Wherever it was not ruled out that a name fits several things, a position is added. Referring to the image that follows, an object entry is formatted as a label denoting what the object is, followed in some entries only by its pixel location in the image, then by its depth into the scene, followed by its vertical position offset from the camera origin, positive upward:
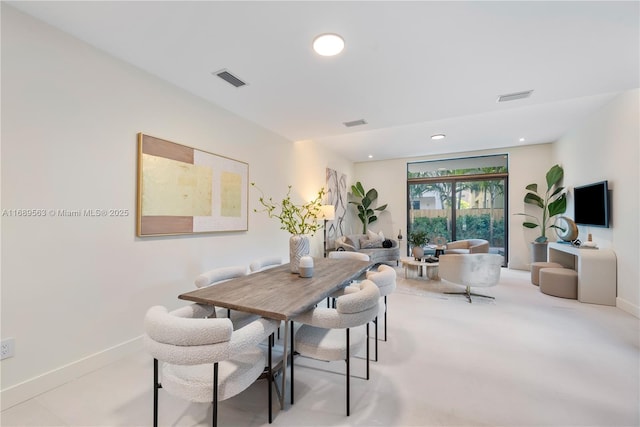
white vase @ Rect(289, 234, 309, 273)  2.32 -0.29
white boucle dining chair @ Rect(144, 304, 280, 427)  1.12 -0.60
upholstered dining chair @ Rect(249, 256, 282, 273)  2.52 -0.48
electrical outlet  1.63 -0.84
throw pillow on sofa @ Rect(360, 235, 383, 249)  5.93 -0.59
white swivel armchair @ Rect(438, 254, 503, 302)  3.65 -0.73
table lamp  4.82 +0.09
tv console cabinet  3.52 -0.78
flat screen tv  3.63 +0.22
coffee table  4.68 -0.97
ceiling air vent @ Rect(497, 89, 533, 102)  2.73 +1.30
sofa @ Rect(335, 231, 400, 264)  5.59 -0.64
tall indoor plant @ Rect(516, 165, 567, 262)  5.11 +0.28
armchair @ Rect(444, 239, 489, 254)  5.40 -0.63
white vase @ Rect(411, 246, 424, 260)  4.94 -0.65
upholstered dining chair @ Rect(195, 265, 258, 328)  2.02 -0.52
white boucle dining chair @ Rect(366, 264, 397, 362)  1.95 -0.47
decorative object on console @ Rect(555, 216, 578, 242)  4.30 -0.19
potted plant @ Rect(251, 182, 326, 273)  2.32 -0.24
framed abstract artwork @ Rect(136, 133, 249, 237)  2.36 +0.27
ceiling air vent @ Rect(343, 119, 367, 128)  3.54 +1.29
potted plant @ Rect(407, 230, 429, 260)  4.95 -0.51
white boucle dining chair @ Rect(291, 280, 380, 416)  1.53 -0.63
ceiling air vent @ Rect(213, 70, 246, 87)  2.40 +1.31
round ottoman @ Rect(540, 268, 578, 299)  3.84 -0.96
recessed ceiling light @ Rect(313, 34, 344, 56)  1.90 +1.30
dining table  1.43 -0.49
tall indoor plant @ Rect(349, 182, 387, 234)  7.20 +0.36
